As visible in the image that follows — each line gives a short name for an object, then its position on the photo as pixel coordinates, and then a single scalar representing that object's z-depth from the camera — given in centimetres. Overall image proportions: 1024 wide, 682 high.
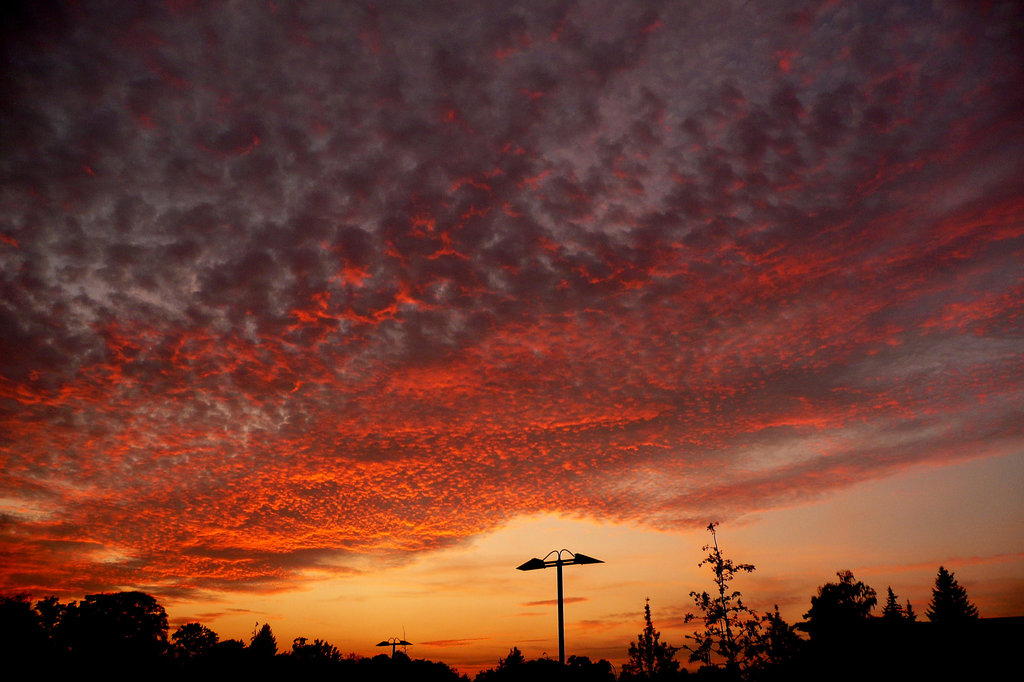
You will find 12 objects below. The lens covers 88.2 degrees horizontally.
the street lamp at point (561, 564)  1807
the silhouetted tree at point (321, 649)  4459
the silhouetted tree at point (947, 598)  8506
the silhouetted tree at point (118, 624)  5709
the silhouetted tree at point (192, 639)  7300
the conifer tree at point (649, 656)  5597
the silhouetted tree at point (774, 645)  3362
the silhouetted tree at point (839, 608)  2767
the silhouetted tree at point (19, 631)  4235
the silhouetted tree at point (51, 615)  6047
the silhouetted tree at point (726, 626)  3547
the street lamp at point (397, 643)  4753
